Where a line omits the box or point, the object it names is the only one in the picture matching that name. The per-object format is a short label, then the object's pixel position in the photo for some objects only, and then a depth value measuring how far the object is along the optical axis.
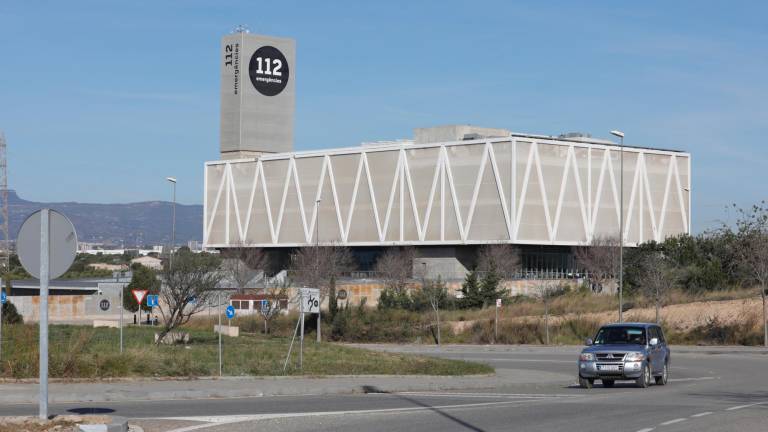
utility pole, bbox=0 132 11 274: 126.18
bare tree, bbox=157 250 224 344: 51.28
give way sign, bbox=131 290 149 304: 46.09
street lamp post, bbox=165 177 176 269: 53.43
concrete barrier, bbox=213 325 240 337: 62.91
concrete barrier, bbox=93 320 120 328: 70.80
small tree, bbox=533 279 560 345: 64.06
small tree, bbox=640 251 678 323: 62.62
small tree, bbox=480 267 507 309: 83.71
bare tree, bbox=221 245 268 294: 103.69
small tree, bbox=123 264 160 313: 79.06
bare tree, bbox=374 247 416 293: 92.64
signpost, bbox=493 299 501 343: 66.44
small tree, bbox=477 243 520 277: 95.62
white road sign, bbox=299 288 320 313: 32.88
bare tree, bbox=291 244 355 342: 87.56
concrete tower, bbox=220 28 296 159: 131.00
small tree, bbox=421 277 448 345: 73.75
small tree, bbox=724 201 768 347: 56.22
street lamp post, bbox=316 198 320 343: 64.29
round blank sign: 14.98
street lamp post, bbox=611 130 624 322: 56.58
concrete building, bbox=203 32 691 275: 102.50
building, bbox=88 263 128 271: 182.85
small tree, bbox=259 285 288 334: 70.53
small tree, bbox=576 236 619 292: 97.01
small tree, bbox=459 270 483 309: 83.94
